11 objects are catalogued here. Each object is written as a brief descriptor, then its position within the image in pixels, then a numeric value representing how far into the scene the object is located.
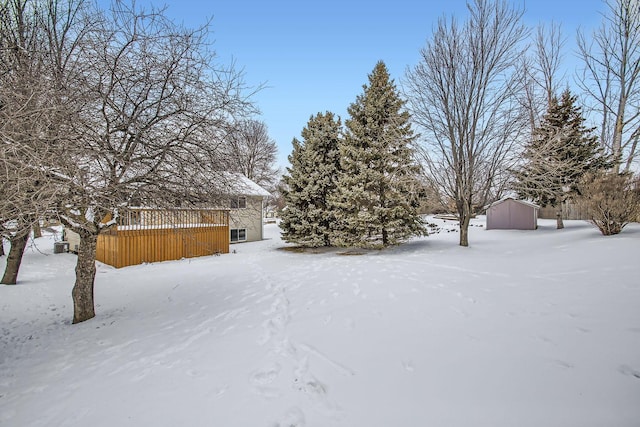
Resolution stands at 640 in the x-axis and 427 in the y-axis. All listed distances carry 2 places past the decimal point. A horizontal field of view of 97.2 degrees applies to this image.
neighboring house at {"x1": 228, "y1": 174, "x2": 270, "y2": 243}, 17.03
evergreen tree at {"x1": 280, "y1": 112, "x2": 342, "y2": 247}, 13.16
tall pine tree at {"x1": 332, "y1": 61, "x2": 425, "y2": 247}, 11.34
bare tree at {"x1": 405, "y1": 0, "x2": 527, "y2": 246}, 10.31
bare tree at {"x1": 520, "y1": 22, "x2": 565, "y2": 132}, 15.78
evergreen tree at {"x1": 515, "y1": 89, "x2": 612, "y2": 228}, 10.17
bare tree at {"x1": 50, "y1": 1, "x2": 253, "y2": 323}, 4.39
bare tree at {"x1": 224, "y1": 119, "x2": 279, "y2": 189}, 26.71
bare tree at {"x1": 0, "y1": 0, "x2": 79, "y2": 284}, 2.71
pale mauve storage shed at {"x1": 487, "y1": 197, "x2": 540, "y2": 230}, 16.66
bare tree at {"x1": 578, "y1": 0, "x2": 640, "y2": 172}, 11.47
